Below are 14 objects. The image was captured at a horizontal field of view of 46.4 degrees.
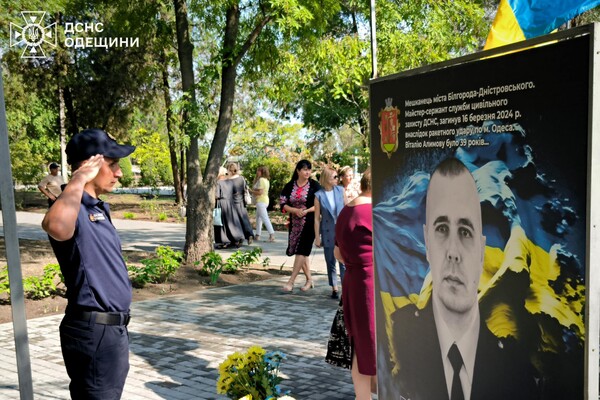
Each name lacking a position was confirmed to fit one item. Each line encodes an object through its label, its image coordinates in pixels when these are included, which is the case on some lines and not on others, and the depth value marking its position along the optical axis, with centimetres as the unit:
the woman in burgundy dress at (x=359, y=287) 484
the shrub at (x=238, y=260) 1158
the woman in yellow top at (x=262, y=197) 1695
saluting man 348
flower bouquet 496
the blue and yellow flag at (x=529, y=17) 402
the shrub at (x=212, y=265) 1085
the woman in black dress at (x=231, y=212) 1554
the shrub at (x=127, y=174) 4840
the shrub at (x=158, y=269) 1042
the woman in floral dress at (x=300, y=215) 995
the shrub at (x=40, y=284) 926
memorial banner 250
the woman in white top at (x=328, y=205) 893
